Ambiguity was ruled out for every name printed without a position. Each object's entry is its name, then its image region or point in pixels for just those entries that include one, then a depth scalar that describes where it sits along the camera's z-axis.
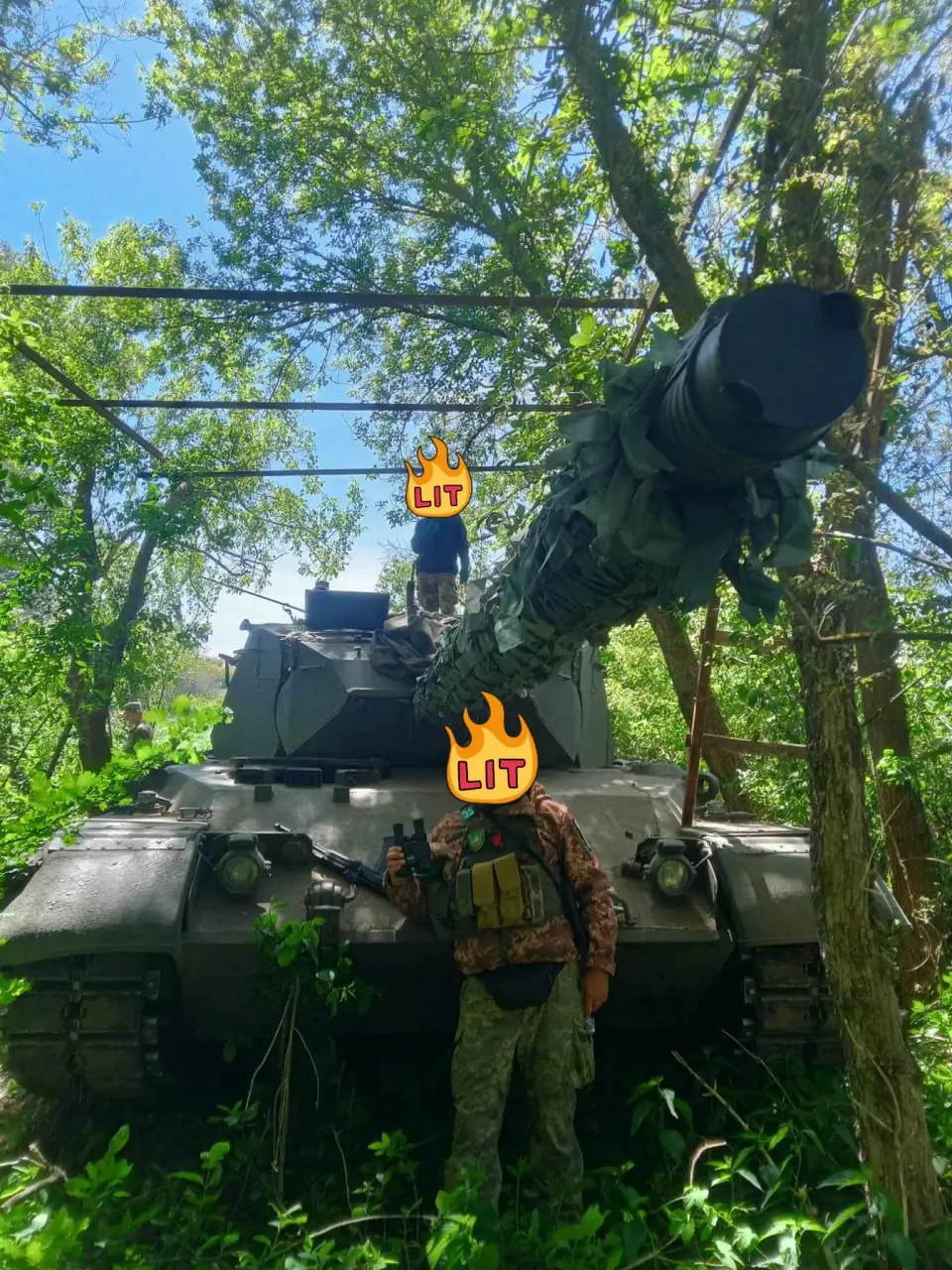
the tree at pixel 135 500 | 12.20
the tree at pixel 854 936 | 3.26
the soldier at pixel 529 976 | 3.90
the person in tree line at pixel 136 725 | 11.76
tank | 4.12
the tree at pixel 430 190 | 7.11
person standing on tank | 7.23
